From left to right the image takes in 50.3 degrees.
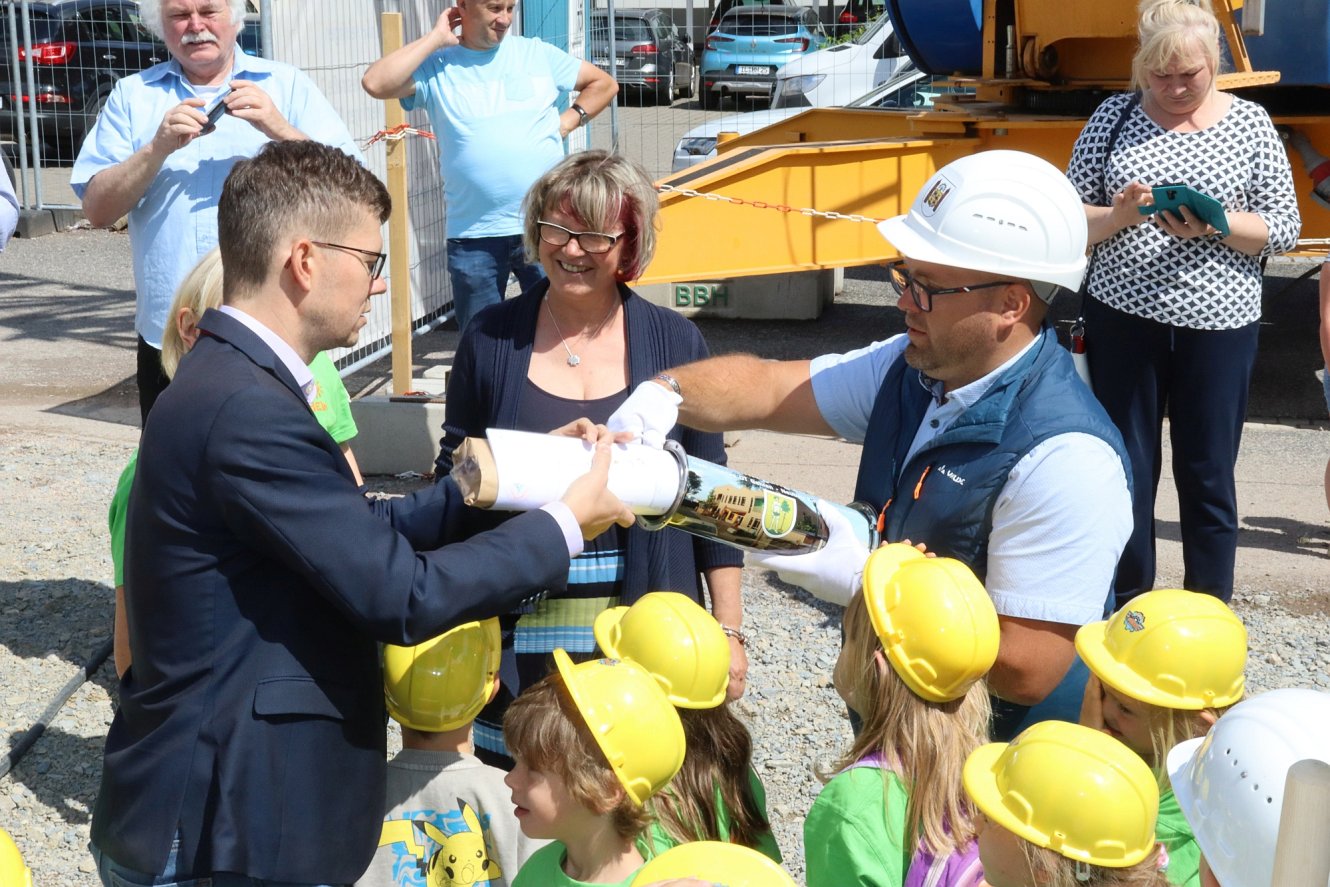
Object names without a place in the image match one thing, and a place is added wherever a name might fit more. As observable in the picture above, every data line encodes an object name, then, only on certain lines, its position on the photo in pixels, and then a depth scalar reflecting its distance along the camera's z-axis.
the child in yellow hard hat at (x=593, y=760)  2.30
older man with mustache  4.32
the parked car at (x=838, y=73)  12.30
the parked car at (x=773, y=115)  11.05
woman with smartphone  4.68
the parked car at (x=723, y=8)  14.08
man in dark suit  2.11
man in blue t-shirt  6.32
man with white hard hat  2.41
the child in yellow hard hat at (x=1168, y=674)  2.34
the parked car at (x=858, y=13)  13.65
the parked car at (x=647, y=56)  14.01
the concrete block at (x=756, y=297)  9.98
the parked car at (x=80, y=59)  12.76
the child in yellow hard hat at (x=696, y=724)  2.55
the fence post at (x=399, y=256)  6.69
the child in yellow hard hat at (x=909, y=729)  2.28
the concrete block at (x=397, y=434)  6.67
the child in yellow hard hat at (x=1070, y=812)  1.98
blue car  12.92
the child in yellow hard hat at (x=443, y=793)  2.70
